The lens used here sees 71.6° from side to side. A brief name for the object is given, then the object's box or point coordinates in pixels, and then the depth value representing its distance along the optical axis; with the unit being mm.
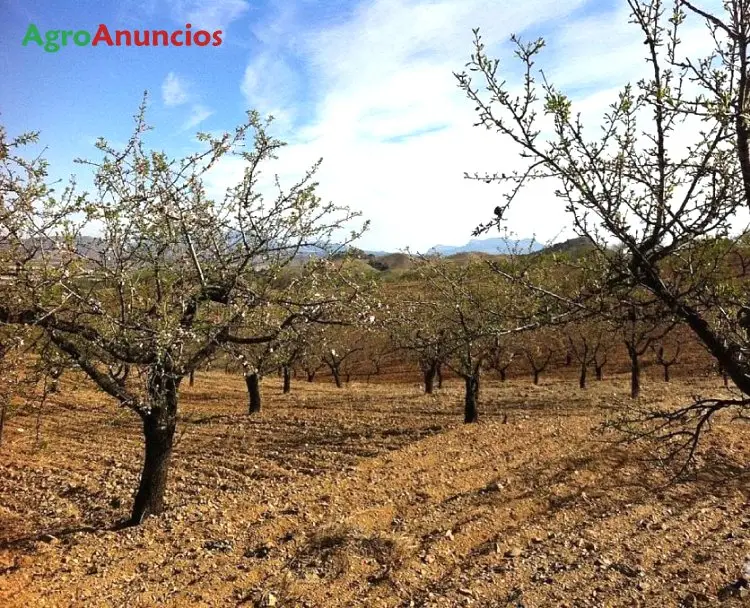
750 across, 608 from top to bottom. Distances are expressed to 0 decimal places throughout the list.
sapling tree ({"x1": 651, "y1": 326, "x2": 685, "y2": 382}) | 34562
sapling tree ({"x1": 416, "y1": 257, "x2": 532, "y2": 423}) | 13008
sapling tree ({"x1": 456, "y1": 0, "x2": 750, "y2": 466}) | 3391
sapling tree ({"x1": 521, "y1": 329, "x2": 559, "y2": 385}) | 37825
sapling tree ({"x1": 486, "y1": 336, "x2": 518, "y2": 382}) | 15339
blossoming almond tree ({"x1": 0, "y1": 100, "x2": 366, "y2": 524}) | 5504
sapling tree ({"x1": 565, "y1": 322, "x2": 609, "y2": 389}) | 27047
